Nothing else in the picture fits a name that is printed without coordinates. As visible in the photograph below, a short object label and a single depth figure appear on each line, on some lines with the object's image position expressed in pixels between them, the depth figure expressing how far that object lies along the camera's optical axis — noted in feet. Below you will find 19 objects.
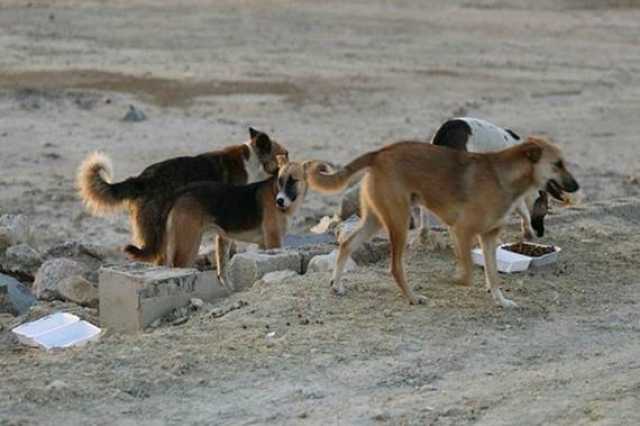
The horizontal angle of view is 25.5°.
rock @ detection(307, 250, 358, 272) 33.42
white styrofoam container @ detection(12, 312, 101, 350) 29.94
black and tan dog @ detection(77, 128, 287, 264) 36.50
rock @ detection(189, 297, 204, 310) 31.19
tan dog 30.58
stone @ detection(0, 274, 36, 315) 34.88
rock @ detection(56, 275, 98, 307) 35.17
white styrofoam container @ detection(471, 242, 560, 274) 34.12
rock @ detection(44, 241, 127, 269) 40.29
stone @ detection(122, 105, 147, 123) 62.60
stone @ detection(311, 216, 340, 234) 42.01
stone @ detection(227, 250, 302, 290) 33.50
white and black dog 38.14
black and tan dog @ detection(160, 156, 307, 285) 35.14
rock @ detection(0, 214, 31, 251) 40.34
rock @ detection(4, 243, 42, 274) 39.27
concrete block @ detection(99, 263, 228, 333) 30.53
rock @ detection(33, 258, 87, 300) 35.91
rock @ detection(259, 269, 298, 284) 32.40
